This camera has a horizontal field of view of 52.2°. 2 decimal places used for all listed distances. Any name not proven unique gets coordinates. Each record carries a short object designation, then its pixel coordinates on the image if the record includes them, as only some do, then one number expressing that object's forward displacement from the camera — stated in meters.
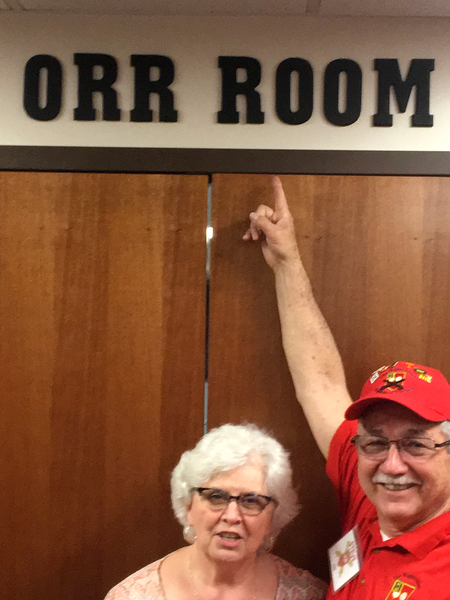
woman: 1.13
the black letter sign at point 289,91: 1.56
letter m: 1.55
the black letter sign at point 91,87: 1.55
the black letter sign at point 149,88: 1.55
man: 0.98
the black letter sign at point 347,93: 1.56
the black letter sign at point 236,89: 1.56
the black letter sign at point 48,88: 1.55
